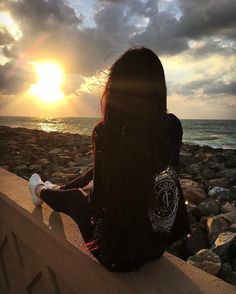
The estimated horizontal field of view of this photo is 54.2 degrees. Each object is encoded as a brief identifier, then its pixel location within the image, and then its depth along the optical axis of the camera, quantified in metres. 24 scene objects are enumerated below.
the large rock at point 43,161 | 4.57
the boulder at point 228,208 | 2.43
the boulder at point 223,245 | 1.73
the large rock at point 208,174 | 4.15
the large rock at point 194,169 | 4.34
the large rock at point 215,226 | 2.00
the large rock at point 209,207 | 2.46
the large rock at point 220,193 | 3.12
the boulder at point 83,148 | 6.04
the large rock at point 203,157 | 5.63
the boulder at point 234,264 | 1.67
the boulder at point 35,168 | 4.16
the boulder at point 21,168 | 4.13
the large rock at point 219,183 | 3.54
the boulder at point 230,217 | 2.14
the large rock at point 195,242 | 1.88
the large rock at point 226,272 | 1.54
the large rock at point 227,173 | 4.04
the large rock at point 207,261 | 1.54
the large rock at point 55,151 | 5.64
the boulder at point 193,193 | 2.76
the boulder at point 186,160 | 4.89
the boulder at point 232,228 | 2.01
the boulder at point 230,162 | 5.34
